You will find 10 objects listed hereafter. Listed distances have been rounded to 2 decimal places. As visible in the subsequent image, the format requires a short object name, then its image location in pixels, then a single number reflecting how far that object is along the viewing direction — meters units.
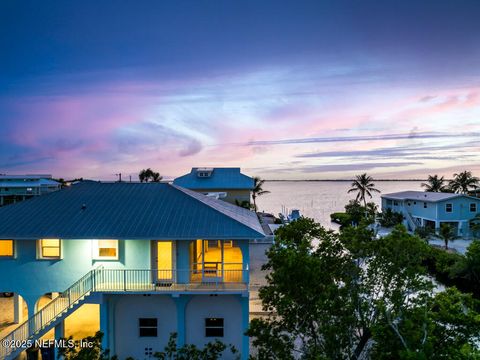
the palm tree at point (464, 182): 67.06
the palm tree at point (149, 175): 89.00
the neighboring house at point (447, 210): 47.25
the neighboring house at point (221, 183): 48.25
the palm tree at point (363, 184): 70.38
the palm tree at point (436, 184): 72.87
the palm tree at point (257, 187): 70.62
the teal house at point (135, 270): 15.04
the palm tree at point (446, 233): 38.12
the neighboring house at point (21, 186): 77.06
